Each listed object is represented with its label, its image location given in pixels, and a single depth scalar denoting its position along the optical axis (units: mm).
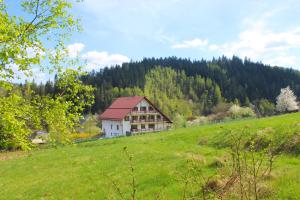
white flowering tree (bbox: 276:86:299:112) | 124000
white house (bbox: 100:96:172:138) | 80375
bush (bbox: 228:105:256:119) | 80125
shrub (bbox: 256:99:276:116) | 152462
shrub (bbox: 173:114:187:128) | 75100
